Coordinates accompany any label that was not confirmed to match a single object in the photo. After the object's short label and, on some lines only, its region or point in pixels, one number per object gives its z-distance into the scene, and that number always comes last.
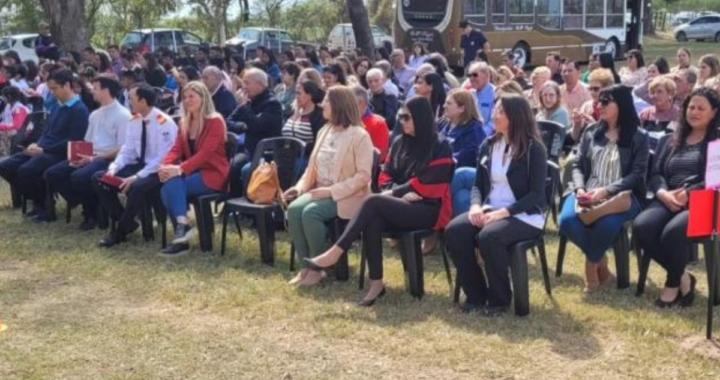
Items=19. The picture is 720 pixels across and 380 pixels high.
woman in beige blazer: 6.27
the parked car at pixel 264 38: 28.66
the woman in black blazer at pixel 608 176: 5.82
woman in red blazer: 7.24
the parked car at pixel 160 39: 27.08
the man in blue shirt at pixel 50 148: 8.46
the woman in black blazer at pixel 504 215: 5.45
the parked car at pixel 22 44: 26.39
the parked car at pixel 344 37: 30.04
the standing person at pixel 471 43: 17.98
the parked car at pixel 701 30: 41.69
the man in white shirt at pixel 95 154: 8.12
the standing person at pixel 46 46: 18.70
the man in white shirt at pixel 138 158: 7.50
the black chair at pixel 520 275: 5.45
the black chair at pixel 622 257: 5.98
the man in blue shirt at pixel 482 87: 8.50
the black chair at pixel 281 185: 6.85
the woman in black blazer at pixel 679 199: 5.50
